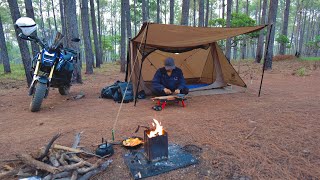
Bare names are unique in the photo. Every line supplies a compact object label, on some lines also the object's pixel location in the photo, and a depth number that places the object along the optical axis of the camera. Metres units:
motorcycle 3.95
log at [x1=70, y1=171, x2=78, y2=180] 1.84
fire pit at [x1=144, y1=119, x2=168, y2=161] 2.16
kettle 2.30
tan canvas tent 4.70
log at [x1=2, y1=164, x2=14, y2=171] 2.03
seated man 4.82
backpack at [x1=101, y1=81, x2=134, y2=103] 4.98
